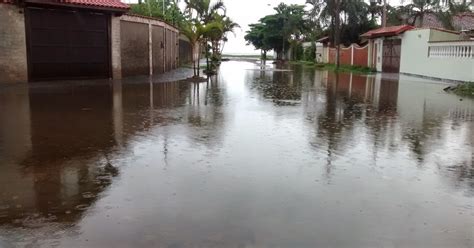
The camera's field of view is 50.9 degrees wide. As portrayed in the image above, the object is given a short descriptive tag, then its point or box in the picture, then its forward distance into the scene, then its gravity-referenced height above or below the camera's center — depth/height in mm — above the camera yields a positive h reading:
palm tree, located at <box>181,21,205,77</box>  23469 +808
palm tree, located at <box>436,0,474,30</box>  37566 +3140
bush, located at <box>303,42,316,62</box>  57625 -273
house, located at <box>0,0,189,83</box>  18750 +310
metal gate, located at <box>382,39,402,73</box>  33594 -240
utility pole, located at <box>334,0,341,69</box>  40725 +2251
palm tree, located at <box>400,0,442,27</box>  41831 +3696
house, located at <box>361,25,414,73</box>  33284 +318
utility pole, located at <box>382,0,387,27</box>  37594 +2604
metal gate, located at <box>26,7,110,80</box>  19391 +153
